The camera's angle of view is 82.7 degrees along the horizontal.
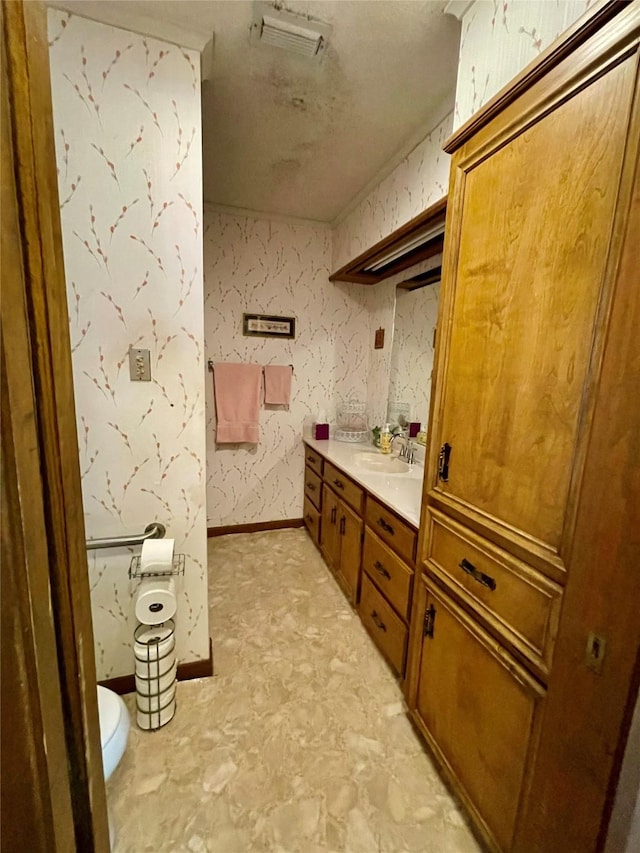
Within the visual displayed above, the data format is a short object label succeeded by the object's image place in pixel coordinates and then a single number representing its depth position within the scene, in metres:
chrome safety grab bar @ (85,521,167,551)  1.37
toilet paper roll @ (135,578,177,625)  1.39
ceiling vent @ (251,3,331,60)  1.21
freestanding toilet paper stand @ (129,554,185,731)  1.39
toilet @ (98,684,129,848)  1.00
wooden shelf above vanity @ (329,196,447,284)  1.75
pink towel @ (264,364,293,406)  2.90
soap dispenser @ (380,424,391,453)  2.61
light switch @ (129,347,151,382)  1.37
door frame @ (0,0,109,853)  0.34
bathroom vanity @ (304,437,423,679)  1.56
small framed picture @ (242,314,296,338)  2.83
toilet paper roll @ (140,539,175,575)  1.35
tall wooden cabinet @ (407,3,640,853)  0.68
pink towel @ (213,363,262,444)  2.80
